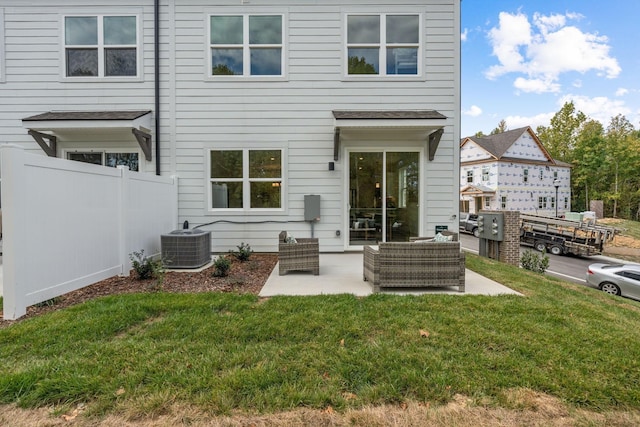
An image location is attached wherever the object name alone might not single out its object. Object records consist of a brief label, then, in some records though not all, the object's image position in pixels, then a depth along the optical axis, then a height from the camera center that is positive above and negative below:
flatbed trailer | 14.04 -1.45
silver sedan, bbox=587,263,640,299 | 7.85 -1.97
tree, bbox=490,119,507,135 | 48.70 +12.67
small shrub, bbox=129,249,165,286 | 4.63 -1.00
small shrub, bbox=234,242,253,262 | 6.19 -1.02
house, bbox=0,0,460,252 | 6.84 +2.52
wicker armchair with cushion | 5.05 -0.88
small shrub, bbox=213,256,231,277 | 4.86 -1.02
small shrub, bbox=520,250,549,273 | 7.41 -1.42
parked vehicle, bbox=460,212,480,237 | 19.51 -1.20
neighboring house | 27.38 +3.01
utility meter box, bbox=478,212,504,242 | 7.45 -0.52
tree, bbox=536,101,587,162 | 34.28 +8.76
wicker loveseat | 4.13 -0.83
